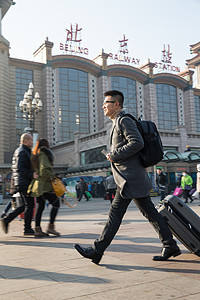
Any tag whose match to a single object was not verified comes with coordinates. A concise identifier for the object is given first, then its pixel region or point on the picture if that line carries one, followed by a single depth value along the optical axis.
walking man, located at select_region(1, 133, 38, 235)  6.06
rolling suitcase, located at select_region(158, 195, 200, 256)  3.94
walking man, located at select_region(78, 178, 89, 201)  24.40
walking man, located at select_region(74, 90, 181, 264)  3.60
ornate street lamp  22.16
